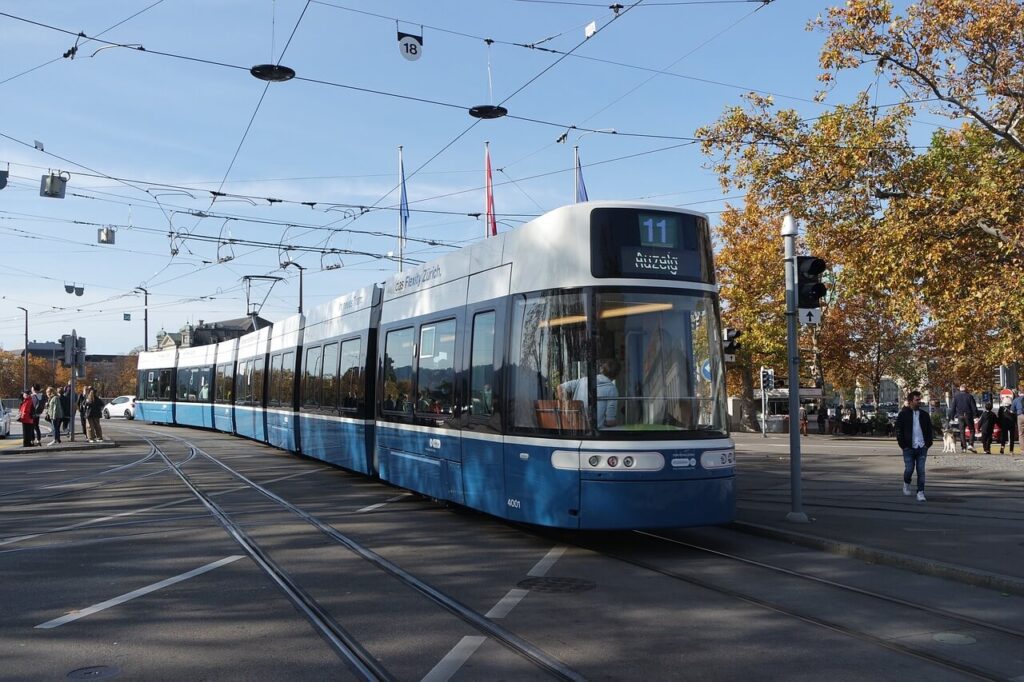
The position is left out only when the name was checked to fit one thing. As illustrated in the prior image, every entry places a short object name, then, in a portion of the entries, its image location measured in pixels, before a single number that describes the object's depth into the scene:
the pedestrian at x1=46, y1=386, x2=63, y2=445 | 28.05
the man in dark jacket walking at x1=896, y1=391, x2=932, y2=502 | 13.43
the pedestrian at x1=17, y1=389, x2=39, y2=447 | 26.30
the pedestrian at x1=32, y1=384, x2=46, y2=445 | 26.78
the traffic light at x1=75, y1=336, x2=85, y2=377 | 28.14
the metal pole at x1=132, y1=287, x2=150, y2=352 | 63.41
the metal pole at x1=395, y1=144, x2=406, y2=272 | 26.76
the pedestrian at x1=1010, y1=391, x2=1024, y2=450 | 22.73
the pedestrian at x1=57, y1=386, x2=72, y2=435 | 28.69
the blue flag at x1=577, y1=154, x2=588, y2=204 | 25.31
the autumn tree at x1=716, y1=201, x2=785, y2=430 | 42.88
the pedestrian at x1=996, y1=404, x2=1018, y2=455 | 26.67
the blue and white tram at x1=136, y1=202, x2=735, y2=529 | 8.98
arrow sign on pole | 11.79
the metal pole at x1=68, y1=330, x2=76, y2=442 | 28.03
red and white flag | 24.91
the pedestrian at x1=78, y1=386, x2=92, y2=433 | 29.34
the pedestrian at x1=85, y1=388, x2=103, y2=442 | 28.38
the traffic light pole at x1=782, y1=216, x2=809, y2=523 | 11.37
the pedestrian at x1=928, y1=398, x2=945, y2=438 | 43.88
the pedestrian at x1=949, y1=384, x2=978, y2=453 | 23.91
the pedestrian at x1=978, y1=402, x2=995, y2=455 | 25.58
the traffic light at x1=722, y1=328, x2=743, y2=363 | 11.10
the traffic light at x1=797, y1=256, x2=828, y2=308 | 11.79
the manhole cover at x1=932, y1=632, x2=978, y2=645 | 6.21
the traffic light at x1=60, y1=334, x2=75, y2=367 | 27.92
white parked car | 55.97
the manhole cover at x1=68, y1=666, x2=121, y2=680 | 5.50
